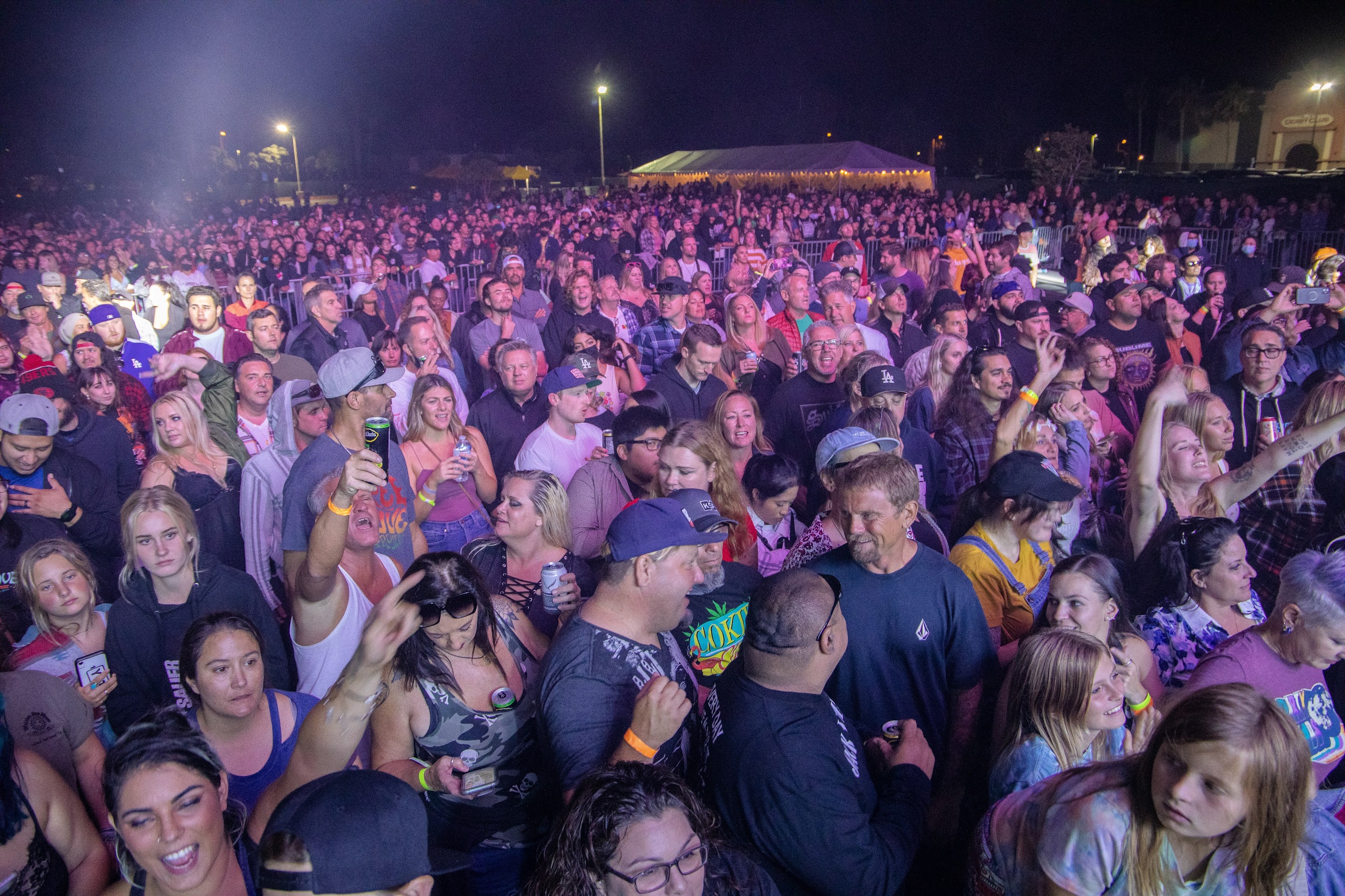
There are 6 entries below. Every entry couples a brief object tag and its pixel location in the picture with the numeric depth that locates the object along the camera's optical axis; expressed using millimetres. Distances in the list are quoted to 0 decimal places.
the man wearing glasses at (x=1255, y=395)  4902
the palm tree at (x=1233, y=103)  44656
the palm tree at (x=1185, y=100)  46000
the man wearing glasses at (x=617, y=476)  3953
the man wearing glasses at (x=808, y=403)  5121
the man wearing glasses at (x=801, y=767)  2000
